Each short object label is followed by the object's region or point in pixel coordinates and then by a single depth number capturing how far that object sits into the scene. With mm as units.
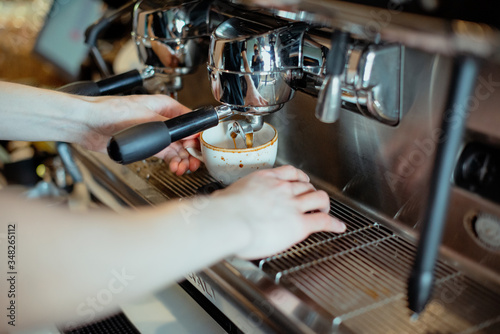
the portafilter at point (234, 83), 635
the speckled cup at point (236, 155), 711
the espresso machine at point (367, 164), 500
